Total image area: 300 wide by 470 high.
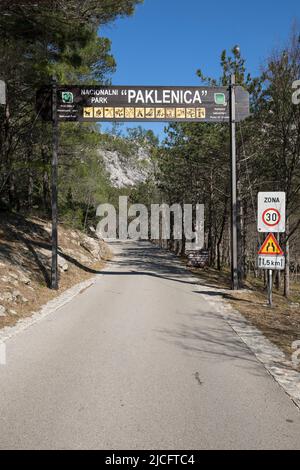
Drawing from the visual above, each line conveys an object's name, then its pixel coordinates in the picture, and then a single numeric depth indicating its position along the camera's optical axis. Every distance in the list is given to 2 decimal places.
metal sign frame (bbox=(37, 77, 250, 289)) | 12.73
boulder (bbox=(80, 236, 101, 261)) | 22.55
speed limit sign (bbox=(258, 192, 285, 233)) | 10.04
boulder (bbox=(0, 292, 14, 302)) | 8.81
